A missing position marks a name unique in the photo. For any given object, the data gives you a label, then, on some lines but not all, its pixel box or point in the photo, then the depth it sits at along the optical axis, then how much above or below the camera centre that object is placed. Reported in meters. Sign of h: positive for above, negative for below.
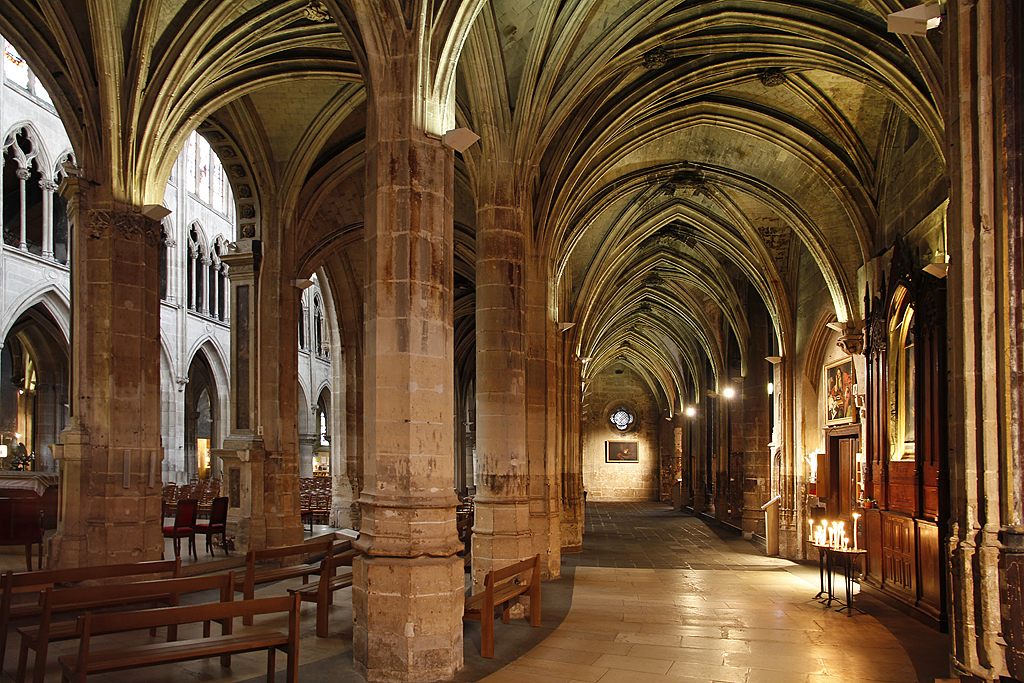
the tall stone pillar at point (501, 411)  9.30 -0.22
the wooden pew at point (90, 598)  4.89 -1.48
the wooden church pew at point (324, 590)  7.07 -1.84
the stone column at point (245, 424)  12.54 -0.47
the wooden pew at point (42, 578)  5.78 -1.42
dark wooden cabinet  9.62 -0.99
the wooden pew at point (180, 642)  4.52 -1.54
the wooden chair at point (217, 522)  11.76 -1.93
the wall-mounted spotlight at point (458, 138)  6.54 +2.12
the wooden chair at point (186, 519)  11.30 -1.79
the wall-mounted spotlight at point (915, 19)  6.31 +2.97
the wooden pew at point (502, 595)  6.48 -1.87
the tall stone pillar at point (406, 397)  5.79 -0.02
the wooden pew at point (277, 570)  7.08 -1.65
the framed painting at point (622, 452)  38.56 -2.98
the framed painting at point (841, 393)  14.27 -0.07
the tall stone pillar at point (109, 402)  8.96 -0.06
